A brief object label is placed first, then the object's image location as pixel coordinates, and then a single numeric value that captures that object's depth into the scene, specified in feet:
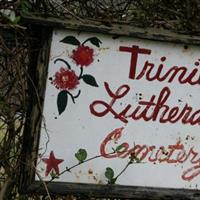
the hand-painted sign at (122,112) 9.23
